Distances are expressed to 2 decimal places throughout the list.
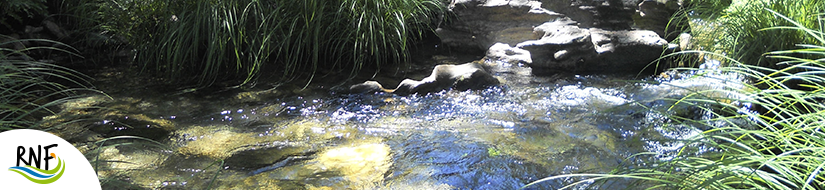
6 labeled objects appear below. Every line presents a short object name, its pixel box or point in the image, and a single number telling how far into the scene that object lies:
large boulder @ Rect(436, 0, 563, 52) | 5.31
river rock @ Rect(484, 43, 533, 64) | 4.96
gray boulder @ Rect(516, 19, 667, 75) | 4.59
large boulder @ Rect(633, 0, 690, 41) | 5.20
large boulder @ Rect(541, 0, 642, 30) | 5.17
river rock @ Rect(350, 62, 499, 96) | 4.12
